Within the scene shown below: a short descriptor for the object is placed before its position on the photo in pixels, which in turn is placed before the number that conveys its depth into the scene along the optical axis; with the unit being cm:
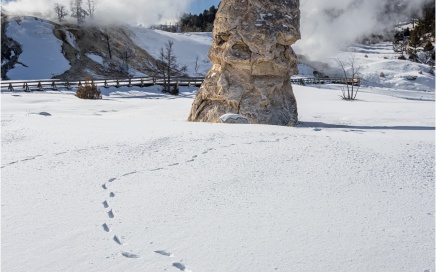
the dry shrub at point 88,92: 2116
